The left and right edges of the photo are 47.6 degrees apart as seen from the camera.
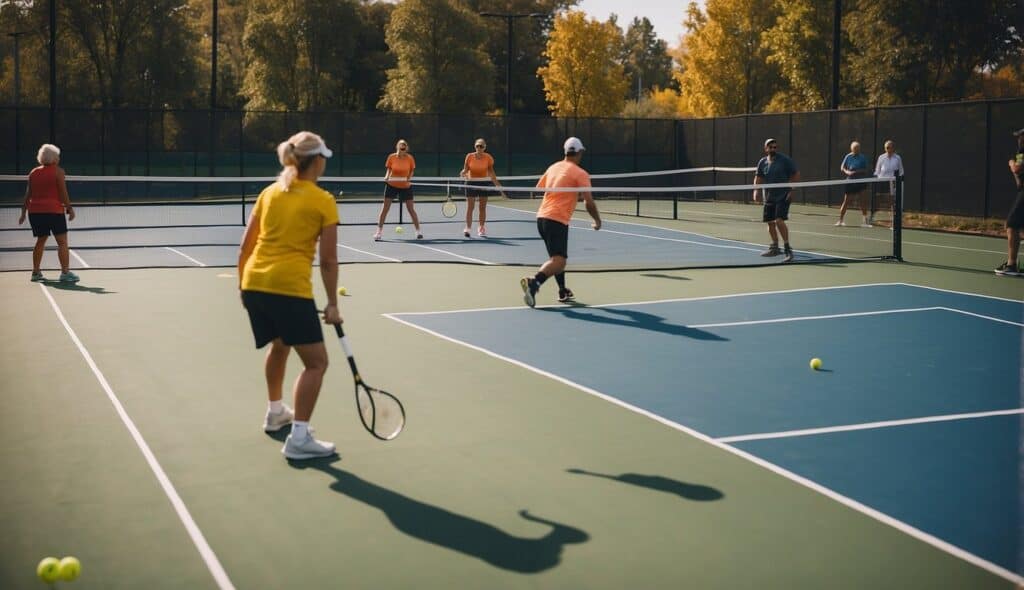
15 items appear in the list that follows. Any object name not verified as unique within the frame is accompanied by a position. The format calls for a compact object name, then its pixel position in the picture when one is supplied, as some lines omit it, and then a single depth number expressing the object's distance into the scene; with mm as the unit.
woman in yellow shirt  6207
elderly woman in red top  14211
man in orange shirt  12266
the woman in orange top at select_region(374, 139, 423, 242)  20109
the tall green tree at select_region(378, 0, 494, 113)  55281
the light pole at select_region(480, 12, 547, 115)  43406
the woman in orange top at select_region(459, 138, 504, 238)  20562
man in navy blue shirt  16703
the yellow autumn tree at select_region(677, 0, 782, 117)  54000
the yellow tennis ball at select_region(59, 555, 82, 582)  4723
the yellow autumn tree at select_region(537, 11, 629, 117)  57156
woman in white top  22234
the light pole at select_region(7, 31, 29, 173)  33719
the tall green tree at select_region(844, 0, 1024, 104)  41500
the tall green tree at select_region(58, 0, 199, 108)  51375
